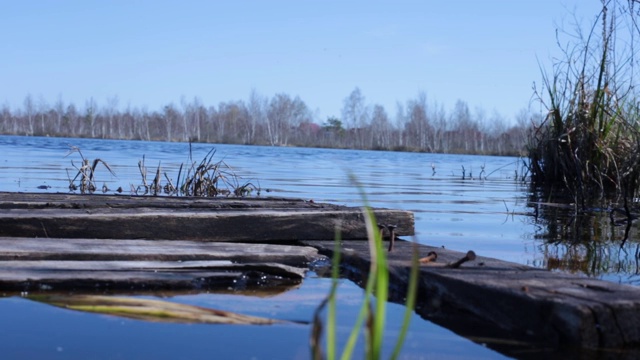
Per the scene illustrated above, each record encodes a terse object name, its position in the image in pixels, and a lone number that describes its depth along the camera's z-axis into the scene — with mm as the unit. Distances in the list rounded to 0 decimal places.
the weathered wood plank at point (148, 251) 3098
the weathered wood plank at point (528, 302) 2109
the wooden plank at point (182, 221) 3758
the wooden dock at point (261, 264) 2203
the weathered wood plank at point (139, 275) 2680
